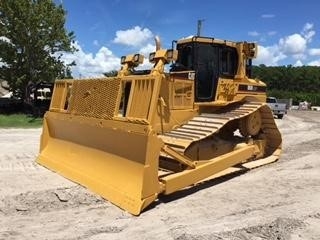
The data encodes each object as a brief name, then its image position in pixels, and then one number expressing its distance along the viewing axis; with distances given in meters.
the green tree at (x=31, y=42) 13.03
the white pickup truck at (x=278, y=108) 16.17
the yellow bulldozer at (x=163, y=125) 3.73
